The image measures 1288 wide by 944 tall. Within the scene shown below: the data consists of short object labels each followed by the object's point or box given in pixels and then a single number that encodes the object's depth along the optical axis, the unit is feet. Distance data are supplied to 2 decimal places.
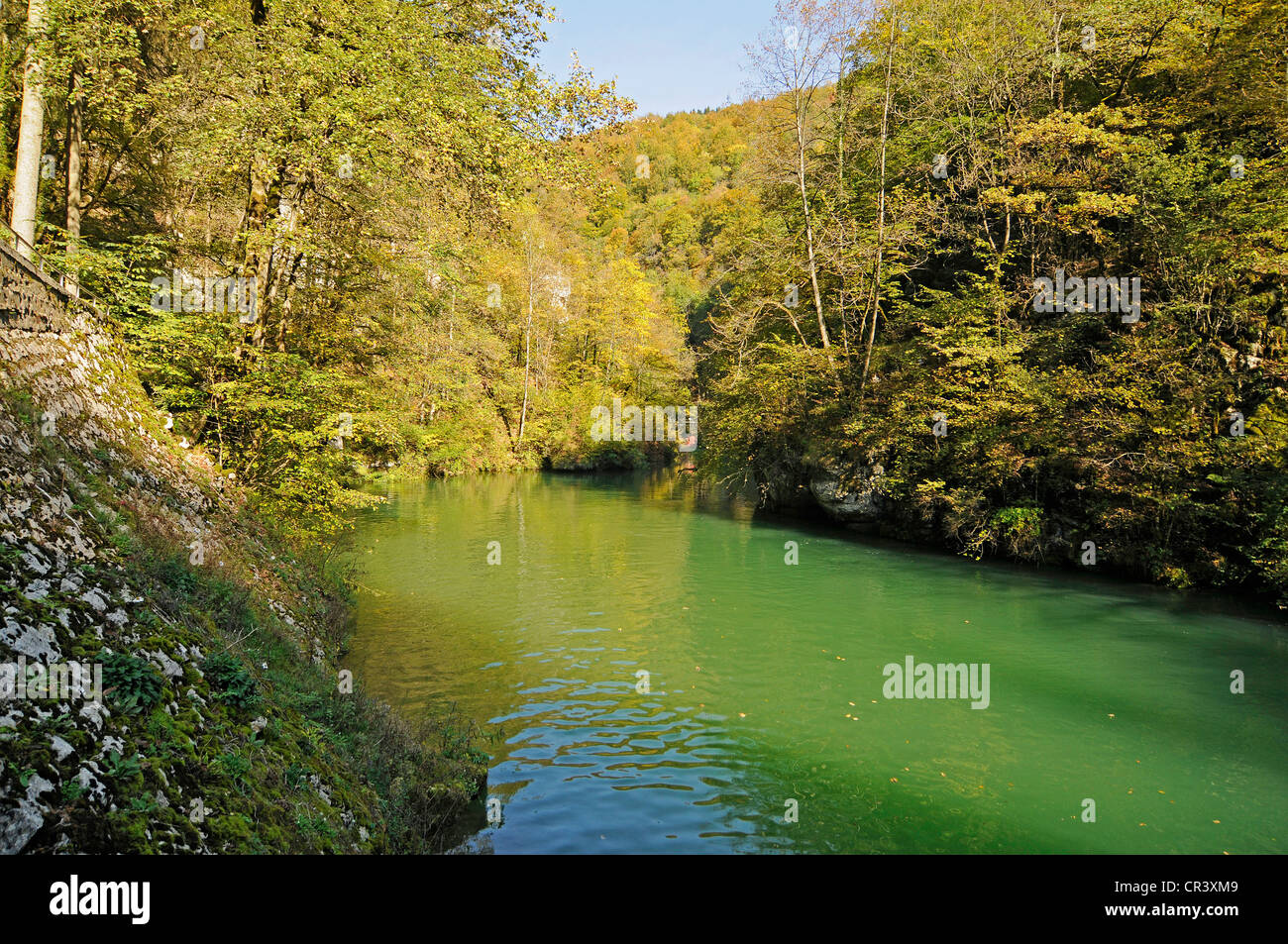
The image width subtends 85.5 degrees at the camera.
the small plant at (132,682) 12.50
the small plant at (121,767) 11.01
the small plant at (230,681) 15.76
